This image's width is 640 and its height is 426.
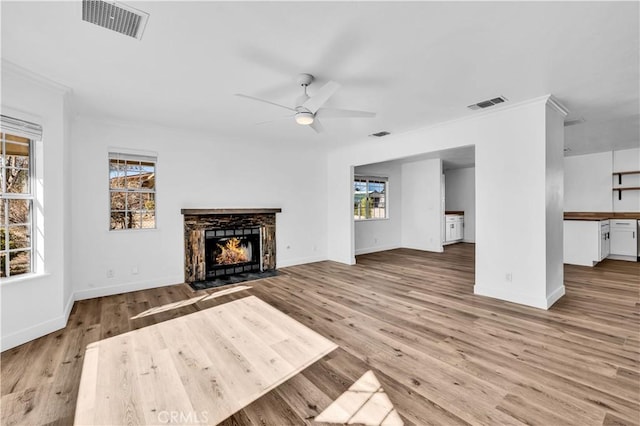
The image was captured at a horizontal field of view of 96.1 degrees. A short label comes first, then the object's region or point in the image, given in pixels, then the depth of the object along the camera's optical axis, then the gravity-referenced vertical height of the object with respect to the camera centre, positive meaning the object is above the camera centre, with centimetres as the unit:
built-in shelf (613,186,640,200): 671 +47
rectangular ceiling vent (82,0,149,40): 188 +136
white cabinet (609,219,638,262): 635 -69
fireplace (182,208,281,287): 498 -57
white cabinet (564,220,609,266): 569 -66
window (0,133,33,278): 276 +9
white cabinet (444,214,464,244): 895 -57
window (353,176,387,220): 768 +37
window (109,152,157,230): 437 +35
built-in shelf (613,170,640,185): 667 +84
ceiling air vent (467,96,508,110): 352 +136
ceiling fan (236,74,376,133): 264 +108
